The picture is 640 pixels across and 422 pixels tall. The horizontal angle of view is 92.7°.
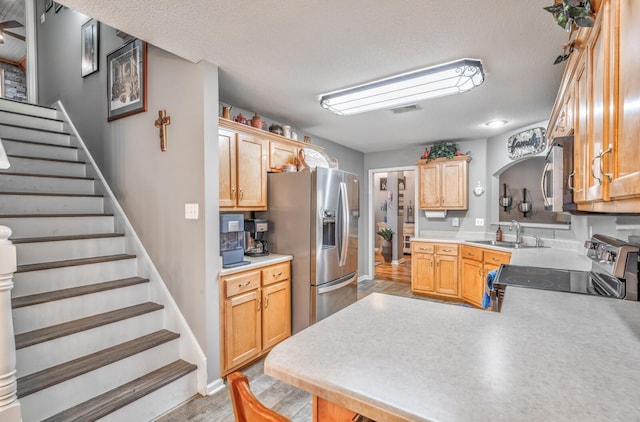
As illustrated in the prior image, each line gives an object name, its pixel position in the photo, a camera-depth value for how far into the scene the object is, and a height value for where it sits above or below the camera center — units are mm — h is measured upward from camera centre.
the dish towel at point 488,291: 2266 -634
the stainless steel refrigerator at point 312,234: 2945 -265
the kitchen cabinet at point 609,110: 820 +327
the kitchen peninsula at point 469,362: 645 -417
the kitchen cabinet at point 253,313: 2379 -898
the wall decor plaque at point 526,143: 3716 +809
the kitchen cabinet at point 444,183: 4586 +366
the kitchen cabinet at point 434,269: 4387 -924
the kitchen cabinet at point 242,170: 2643 +355
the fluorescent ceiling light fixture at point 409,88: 2250 +999
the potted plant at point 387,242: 7250 -830
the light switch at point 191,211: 2271 -17
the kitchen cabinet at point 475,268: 3727 -808
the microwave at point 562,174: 1653 +178
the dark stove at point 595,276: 1516 -443
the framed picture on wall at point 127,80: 2630 +1177
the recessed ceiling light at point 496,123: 3666 +1024
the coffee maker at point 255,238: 3045 -301
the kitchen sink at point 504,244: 3797 -485
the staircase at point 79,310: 1819 -739
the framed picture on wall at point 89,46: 3205 +1762
